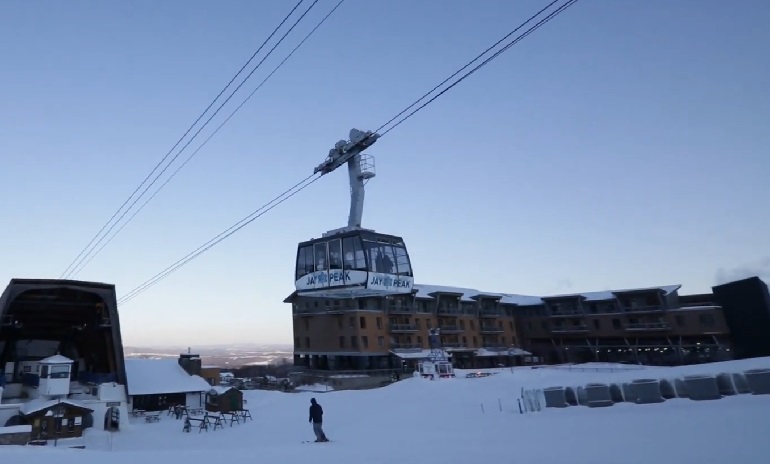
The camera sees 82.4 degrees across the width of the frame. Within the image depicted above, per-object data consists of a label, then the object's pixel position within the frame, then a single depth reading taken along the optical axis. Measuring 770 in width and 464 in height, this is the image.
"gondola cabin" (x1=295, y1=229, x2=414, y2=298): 21.08
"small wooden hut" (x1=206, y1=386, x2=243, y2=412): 36.06
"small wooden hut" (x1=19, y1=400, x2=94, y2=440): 28.08
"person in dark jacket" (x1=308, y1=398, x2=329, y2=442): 16.38
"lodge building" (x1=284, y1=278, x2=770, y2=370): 57.81
